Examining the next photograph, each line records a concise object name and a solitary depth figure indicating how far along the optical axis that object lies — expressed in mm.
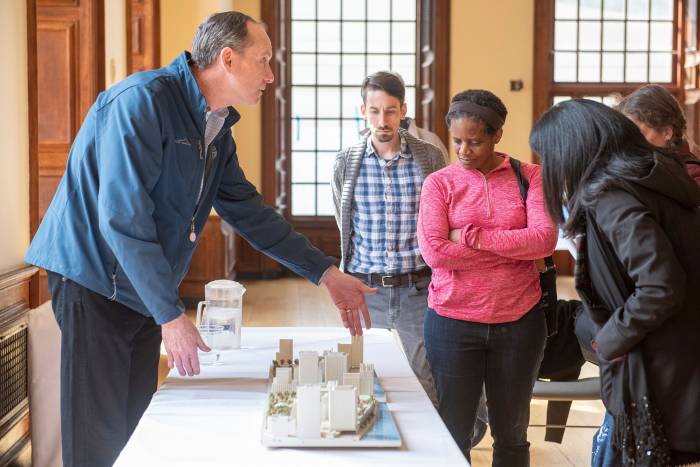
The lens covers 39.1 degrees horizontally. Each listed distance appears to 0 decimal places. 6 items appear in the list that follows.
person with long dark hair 2133
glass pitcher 2857
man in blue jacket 2355
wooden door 5449
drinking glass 2721
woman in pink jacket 3041
